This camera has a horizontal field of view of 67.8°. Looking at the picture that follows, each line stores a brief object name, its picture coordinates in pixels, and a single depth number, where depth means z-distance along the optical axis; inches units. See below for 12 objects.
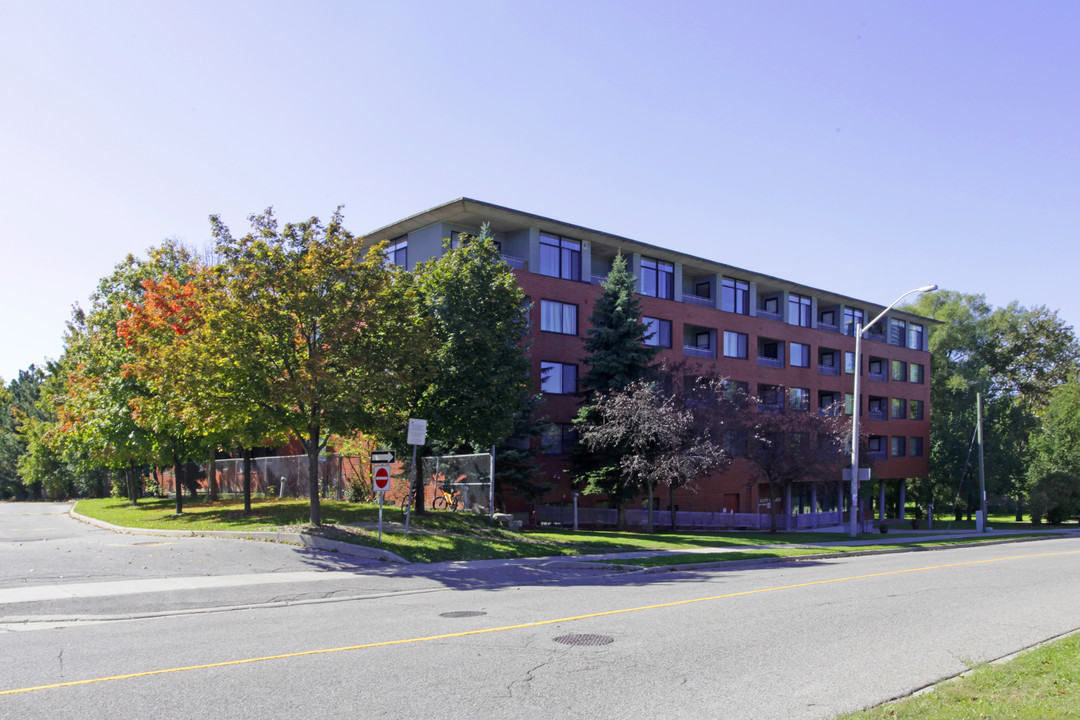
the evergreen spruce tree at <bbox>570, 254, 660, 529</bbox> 1261.1
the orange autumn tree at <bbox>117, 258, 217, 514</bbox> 761.0
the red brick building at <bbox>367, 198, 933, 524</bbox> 1423.5
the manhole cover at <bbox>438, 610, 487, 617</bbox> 449.1
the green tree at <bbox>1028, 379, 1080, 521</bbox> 2107.5
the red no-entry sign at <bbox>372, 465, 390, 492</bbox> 734.5
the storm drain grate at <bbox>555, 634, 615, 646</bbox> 364.6
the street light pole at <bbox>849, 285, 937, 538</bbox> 1152.8
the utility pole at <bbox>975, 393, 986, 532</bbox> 1669.8
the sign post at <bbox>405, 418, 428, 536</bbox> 765.9
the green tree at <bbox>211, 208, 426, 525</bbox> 751.7
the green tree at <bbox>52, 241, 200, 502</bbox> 1111.0
